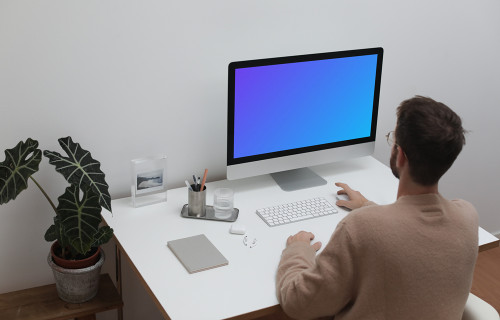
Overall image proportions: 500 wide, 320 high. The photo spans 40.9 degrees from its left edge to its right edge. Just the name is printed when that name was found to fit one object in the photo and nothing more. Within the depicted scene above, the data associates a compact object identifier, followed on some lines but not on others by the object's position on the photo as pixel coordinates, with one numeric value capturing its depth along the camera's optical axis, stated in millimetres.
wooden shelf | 2205
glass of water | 2314
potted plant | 2027
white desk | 1869
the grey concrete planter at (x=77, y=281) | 2168
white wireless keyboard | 2311
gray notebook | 2025
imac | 2348
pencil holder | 2297
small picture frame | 2359
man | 1637
